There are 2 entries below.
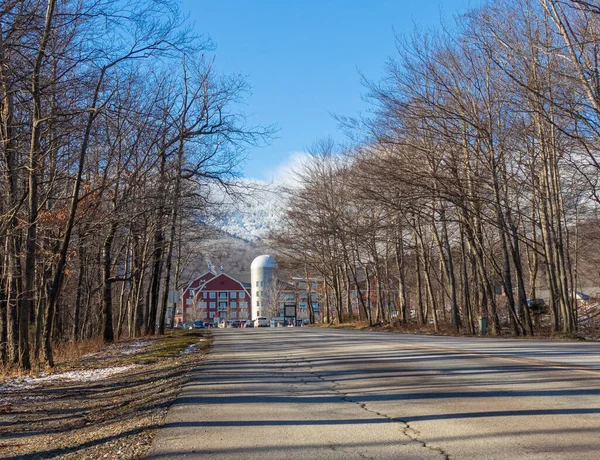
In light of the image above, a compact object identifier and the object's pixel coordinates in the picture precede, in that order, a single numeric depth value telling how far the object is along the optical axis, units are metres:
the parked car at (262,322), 76.66
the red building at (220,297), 120.31
